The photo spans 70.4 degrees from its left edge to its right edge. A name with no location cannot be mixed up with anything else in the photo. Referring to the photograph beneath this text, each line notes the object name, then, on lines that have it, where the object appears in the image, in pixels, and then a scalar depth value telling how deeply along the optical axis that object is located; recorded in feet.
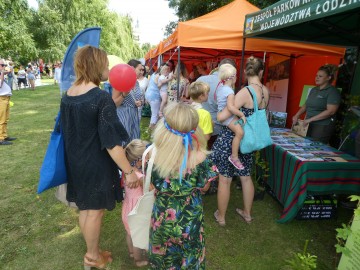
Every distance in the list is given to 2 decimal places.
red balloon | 6.95
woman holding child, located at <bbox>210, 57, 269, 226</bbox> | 8.33
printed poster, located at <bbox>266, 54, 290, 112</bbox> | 18.21
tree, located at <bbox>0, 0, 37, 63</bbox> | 47.93
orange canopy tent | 12.46
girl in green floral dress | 4.68
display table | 8.24
